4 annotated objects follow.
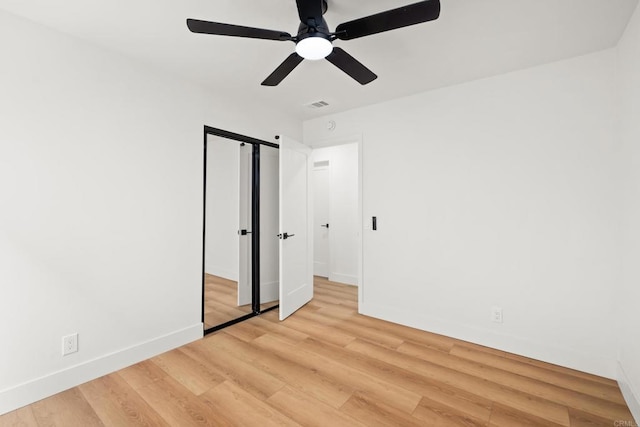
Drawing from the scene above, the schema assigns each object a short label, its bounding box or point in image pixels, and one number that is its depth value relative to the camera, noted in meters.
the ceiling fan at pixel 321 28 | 1.39
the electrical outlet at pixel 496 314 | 2.69
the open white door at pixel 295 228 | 3.36
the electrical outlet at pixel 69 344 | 2.06
